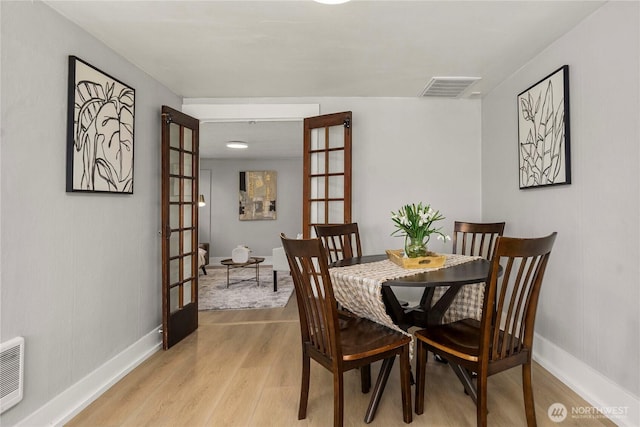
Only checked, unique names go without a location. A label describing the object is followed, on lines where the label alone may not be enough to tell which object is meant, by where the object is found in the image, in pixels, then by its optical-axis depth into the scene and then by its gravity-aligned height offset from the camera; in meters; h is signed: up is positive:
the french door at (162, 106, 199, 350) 2.97 -0.13
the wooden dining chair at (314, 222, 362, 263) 2.81 -0.18
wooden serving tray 2.18 -0.31
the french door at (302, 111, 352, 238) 3.60 +0.42
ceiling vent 3.10 +1.22
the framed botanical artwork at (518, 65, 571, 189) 2.31 +0.61
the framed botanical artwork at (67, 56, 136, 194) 2.08 +0.55
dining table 1.84 -0.44
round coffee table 5.42 -0.82
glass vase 2.29 -0.24
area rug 4.38 -1.17
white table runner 1.86 -0.42
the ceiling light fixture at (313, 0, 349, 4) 1.86 +1.16
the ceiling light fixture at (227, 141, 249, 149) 6.12 +1.24
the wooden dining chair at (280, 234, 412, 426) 1.66 -0.67
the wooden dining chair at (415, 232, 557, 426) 1.52 -0.65
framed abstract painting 8.01 +0.43
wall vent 1.64 -0.79
